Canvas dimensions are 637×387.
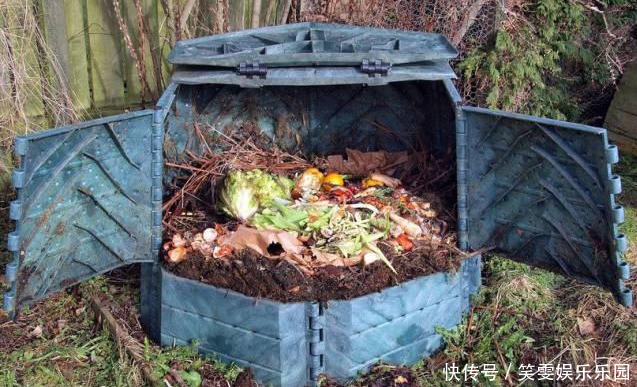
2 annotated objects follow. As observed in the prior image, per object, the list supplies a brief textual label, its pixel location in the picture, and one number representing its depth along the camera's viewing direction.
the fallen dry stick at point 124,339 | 4.05
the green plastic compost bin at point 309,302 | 3.64
